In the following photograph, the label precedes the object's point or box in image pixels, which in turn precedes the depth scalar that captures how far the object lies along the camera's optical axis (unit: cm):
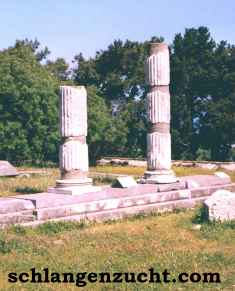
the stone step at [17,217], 1384
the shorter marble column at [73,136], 1683
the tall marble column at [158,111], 1900
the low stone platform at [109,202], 1431
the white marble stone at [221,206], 1384
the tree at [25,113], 3584
